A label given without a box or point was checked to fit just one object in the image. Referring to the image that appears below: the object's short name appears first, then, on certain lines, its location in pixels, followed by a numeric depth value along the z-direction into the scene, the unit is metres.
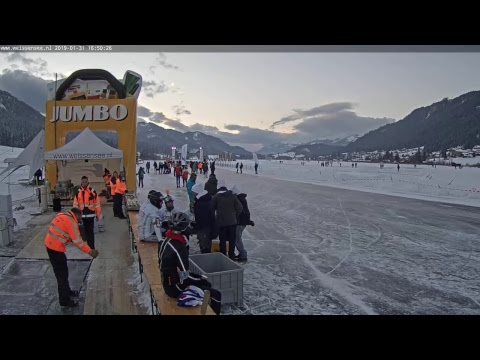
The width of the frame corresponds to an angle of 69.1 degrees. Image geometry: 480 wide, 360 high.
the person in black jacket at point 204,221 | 5.73
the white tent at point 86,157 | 10.89
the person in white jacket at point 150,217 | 5.53
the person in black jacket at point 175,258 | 3.34
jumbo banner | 12.26
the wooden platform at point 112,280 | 4.04
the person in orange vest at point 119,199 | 9.43
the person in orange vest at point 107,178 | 11.37
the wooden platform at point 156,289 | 3.16
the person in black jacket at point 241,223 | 6.16
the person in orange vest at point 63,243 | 4.03
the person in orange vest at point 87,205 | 6.12
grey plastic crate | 4.16
